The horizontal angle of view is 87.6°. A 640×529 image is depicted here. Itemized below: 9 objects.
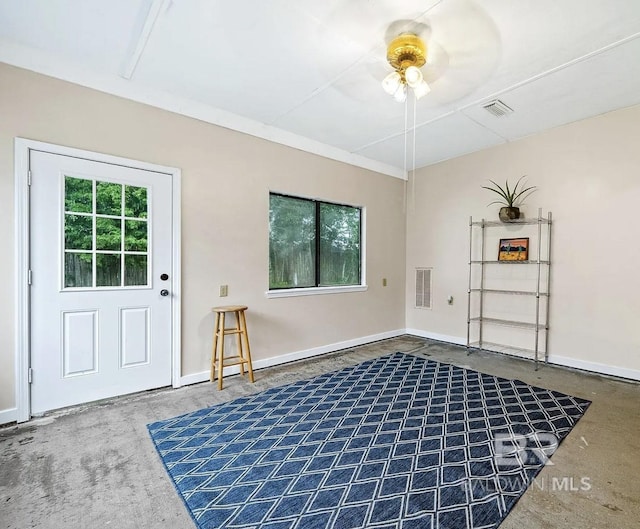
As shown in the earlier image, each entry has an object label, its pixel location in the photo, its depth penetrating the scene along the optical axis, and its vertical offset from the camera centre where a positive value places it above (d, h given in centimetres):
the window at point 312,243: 411 +22
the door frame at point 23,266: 250 -8
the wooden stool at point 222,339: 327 -83
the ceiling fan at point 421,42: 215 +161
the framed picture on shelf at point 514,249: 424 +16
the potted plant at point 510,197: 421 +84
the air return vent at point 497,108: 338 +161
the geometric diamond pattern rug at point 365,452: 165 -124
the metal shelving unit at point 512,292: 409 -39
